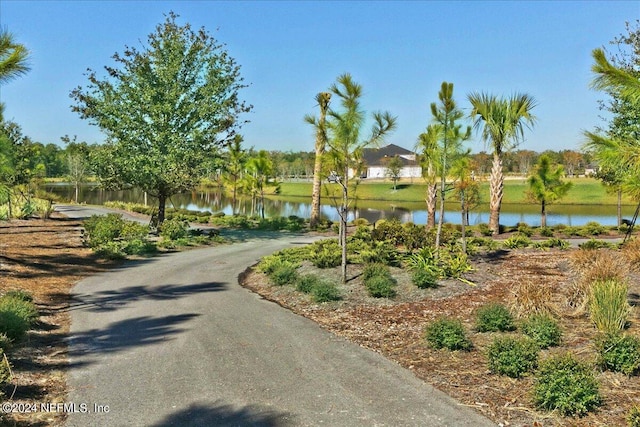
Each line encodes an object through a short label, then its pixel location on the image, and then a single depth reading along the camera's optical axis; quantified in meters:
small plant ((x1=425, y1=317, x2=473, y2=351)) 8.02
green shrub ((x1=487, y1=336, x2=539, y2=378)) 6.90
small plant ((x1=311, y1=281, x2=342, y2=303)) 11.37
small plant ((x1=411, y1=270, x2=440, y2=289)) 11.92
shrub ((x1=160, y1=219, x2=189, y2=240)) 21.73
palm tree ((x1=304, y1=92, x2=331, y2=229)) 26.66
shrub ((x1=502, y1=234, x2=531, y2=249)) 19.28
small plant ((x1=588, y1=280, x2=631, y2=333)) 8.45
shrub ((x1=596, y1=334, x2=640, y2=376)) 6.75
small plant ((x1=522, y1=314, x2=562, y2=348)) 7.99
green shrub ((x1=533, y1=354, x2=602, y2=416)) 5.76
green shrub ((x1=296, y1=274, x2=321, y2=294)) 12.06
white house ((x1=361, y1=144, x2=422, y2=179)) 112.81
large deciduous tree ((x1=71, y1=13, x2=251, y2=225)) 22.03
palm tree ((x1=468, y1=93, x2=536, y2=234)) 18.94
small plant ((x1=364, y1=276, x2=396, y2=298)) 11.48
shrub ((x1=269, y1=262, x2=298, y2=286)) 13.14
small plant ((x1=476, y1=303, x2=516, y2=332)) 8.88
